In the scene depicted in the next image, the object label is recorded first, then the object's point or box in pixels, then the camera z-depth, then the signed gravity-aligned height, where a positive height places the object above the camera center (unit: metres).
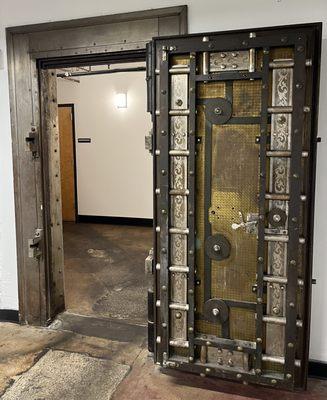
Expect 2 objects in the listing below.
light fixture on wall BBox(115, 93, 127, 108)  5.78 +0.81
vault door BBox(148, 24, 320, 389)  1.80 -0.23
